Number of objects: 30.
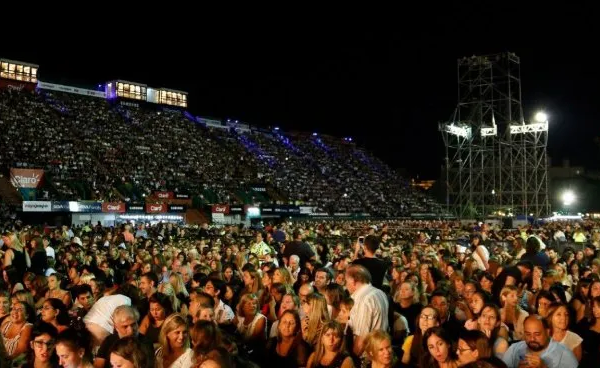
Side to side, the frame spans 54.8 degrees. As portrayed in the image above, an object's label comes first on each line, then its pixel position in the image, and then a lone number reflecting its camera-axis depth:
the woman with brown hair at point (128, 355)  3.72
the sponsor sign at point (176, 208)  38.68
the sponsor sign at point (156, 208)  36.28
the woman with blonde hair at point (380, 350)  4.26
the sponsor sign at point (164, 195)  39.22
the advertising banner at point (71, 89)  50.97
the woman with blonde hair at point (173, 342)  4.60
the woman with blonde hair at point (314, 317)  5.11
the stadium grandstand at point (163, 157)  37.31
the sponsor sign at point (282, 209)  44.62
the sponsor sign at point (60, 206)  31.94
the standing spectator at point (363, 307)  5.22
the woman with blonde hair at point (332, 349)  4.64
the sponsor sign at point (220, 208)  40.97
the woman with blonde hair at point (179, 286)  7.47
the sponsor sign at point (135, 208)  35.41
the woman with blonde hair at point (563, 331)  4.95
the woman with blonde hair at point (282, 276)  7.42
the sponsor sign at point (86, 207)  32.59
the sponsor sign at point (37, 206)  30.92
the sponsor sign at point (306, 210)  47.54
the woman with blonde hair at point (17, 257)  9.84
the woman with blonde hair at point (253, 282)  7.31
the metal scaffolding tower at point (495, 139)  44.09
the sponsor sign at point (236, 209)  41.97
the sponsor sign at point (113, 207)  33.90
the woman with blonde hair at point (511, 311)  5.97
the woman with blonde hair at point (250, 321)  5.75
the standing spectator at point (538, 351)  4.34
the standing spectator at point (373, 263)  6.89
